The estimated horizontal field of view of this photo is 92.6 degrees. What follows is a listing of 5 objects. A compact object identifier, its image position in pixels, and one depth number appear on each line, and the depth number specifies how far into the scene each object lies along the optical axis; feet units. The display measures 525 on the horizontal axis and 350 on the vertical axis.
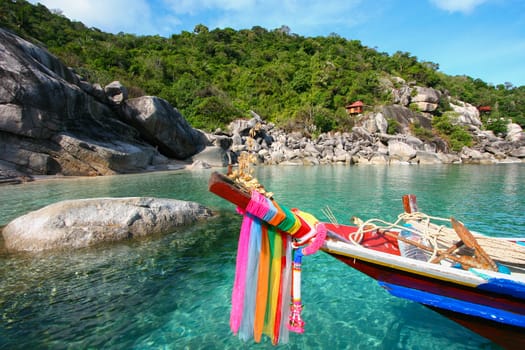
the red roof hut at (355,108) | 155.20
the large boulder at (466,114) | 162.71
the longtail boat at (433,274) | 6.87
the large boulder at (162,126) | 79.66
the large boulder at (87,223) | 17.34
